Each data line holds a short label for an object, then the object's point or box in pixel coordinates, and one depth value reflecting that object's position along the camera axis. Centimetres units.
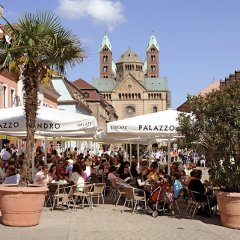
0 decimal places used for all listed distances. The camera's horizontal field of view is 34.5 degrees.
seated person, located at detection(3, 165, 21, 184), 943
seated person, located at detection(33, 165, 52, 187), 961
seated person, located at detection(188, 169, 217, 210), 923
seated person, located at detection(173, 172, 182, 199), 959
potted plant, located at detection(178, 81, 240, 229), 785
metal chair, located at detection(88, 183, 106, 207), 1011
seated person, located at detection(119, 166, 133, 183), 1231
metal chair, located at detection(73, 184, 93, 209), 981
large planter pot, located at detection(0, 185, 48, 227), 758
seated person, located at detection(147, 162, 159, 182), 1043
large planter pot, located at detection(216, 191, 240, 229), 772
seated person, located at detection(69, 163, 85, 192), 1018
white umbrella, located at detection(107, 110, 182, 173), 990
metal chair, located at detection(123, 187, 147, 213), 940
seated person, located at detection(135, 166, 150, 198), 998
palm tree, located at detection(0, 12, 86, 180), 873
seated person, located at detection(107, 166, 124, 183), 1150
